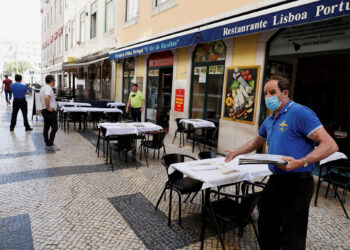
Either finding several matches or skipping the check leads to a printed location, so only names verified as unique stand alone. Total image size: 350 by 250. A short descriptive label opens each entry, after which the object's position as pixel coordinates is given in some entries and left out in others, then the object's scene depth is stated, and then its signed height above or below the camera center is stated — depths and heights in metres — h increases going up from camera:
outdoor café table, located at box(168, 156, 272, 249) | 2.72 -0.89
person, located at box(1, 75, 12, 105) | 15.69 -0.04
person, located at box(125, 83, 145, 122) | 8.96 -0.40
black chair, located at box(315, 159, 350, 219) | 3.88 -1.22
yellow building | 5.05 +1.14
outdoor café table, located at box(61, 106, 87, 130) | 8.72 -0.76
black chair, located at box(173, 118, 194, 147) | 7.66 -1.07
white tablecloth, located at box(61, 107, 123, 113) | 8.73 -0.75
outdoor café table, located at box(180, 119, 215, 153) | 6.94 -0.78
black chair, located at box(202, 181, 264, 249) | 2.47 -1.29
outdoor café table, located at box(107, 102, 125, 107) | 11.56 -0.65
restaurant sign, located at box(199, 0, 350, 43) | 4.03 +1.55
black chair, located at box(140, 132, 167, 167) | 5.70 -1.14
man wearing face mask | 1.89 -0.51
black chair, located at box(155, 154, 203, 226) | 3.32 -1.25
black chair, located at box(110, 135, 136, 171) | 5.36 -1.12
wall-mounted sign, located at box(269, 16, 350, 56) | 4.83 +1.35
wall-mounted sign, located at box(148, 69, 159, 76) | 10.53 +0.89
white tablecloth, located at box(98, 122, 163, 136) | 5.36 -0.83
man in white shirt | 6.23 -0.58
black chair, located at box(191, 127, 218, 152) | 6.91 -1.16
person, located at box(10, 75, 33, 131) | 8.25 -0.37
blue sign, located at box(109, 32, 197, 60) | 7.26 +1.63
